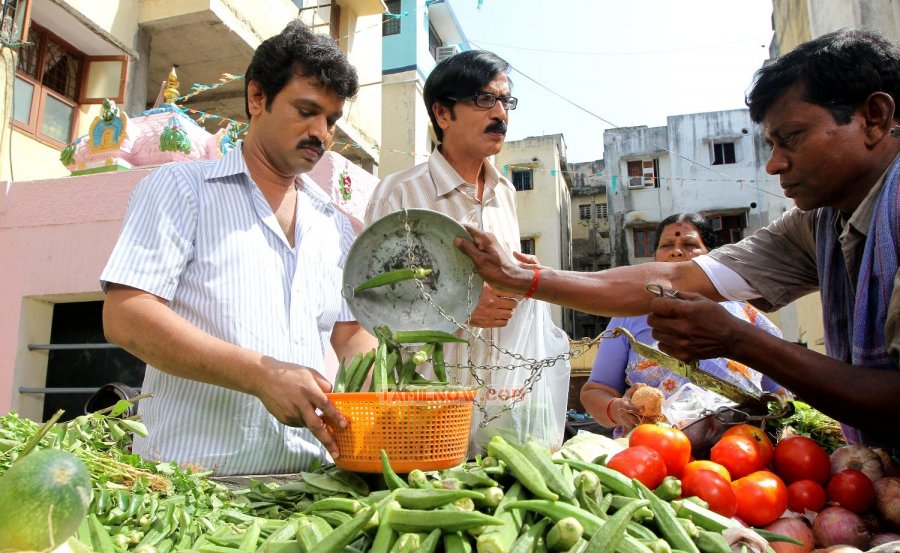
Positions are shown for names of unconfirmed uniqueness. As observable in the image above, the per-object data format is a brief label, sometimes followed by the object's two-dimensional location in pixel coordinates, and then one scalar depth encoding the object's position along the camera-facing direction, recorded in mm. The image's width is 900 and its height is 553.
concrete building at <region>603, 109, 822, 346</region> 30391
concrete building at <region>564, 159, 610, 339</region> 34625
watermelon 1144
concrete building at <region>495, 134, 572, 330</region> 31125
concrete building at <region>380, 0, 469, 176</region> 19266
